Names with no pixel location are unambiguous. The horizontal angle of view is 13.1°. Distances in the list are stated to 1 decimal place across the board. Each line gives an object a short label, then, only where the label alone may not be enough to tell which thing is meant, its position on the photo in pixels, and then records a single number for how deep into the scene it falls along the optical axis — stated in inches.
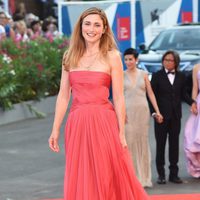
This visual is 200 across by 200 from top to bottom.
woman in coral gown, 287.6
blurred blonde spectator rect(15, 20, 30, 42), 781.0
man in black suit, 412.5
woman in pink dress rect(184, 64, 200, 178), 418.0
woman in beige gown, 399.5
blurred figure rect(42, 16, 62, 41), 832.9
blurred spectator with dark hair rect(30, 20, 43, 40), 880.0
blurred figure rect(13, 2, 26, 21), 966.3
